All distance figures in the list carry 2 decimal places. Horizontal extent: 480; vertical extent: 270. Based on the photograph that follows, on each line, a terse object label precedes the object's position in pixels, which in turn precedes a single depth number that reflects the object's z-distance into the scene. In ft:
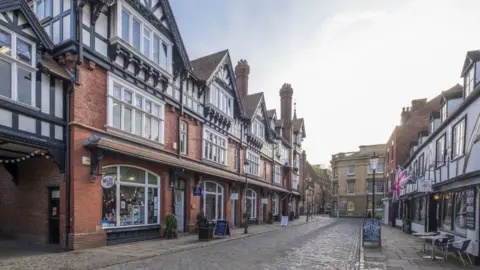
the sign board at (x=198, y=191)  63.76
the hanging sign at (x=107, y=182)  42.16
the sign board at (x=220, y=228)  59.67
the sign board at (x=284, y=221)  98.07
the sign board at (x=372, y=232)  53.01
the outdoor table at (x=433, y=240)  41.24
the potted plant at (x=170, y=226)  54.54
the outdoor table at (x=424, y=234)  48.43
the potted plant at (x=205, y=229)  54.60
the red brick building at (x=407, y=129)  119.24
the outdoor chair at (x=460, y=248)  38.57
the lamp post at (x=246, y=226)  70.23
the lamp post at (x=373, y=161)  62.22
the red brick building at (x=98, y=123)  38.45
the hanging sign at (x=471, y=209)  40.65
